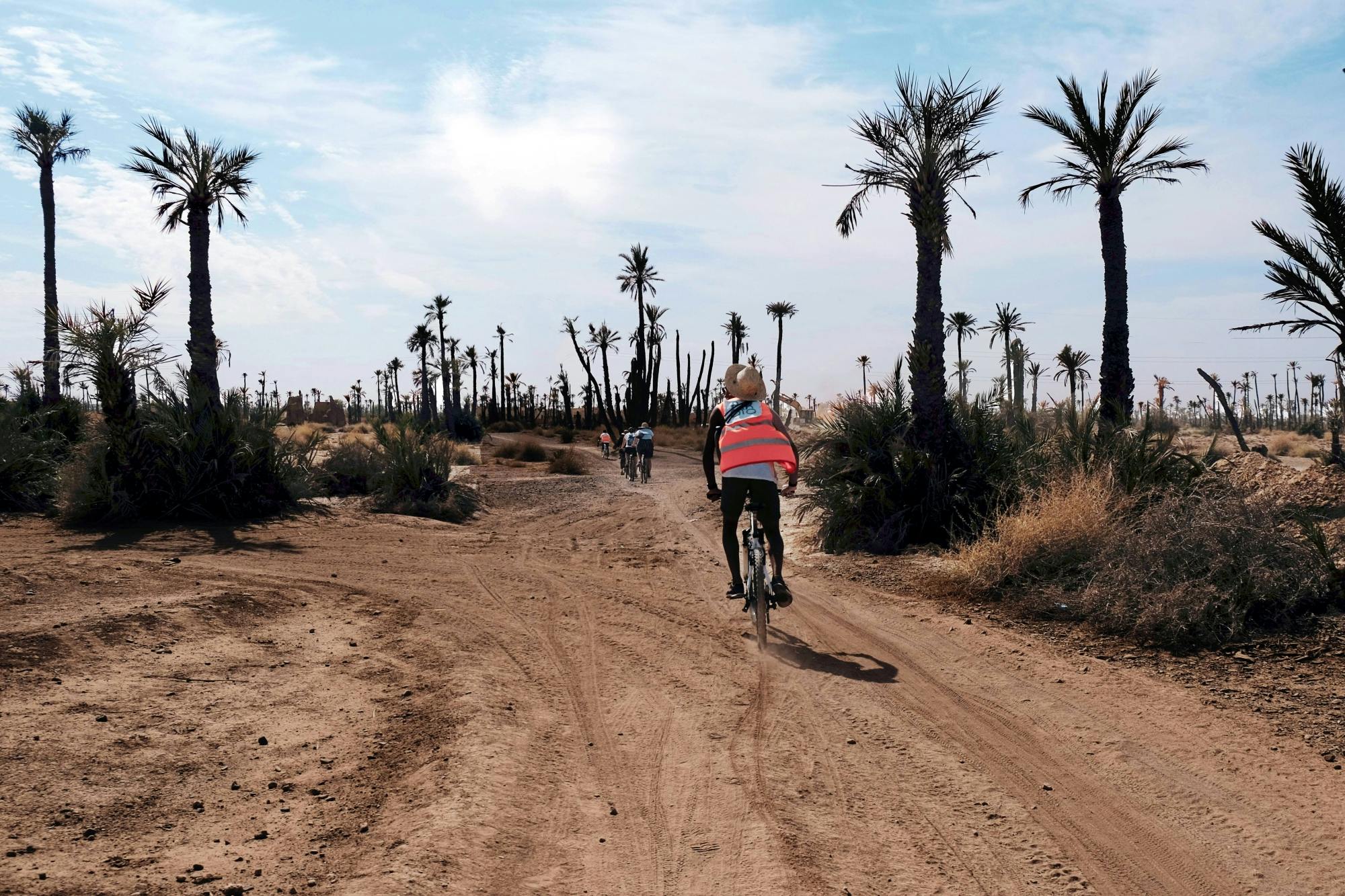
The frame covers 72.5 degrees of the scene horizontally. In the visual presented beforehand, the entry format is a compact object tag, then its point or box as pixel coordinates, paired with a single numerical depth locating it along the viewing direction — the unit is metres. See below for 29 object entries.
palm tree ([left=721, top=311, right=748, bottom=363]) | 78.00
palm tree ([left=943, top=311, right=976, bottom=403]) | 58.62
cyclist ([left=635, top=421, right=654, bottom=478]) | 26.48
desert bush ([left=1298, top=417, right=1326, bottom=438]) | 49.23
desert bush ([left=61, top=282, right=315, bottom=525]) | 12.66
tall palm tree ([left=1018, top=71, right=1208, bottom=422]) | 16.75
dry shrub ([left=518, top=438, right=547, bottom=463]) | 37.72
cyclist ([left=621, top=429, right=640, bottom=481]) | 26.70
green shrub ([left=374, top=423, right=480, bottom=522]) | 16.22
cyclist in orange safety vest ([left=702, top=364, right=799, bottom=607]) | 6.57
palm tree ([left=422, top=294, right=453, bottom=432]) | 69.38
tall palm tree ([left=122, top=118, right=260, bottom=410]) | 18.25
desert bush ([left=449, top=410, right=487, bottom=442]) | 54.84
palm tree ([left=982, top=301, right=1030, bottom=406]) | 58.95
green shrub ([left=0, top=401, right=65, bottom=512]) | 13.56
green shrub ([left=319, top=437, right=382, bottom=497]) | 18.03
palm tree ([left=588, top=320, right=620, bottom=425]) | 69.88
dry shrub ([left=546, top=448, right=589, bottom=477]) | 30.55
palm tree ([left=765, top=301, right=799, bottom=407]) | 75.81
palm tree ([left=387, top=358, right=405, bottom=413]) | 105.44
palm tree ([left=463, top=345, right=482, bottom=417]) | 90.44
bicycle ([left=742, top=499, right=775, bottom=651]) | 6.57
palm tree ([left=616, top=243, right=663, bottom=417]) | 65.25
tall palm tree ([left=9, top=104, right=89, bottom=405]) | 30.33
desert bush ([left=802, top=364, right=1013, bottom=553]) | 11.27
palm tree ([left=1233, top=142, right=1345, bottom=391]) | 13.22
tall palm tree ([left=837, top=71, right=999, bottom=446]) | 13.00
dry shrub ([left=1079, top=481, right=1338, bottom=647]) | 6.78
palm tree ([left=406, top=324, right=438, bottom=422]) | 68.75
